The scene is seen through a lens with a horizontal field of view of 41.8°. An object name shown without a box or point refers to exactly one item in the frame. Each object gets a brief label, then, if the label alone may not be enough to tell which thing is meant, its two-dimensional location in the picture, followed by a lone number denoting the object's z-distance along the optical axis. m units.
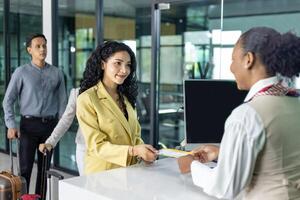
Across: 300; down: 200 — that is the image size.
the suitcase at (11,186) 2.35
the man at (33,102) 3.26
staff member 1.11
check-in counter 1.48
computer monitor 1.98
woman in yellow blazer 1.84
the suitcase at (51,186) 1.98
